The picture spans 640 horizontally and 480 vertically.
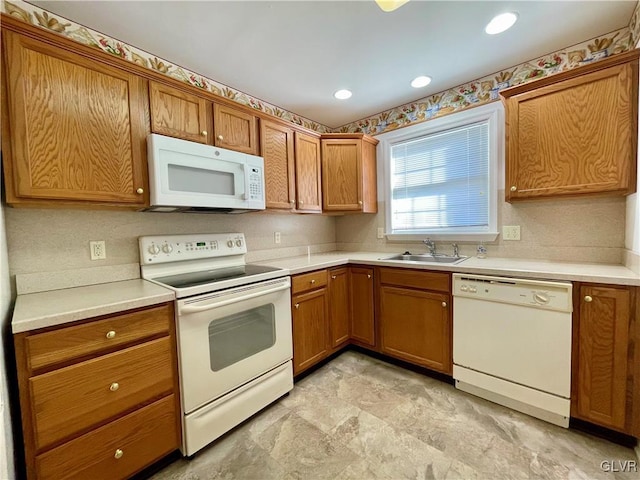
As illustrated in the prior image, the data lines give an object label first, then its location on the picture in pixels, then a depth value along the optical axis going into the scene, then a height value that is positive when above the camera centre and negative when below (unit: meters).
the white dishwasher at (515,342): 1.58 -0.77
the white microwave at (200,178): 1.58 +0.34
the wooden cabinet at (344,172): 2.74 +0.55
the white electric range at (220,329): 1.46 -0.61
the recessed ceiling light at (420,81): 2.25 +1.21
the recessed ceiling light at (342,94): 2.43 +1.21
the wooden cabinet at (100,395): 1.05 -0.70
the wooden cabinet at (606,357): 1.40 -0.74
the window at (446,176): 2.31 +0.46
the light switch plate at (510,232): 2.18 -0.08
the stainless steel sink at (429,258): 2.39 -0.31
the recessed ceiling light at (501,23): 1.60 +1.21
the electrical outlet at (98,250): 1.63 -0.10
